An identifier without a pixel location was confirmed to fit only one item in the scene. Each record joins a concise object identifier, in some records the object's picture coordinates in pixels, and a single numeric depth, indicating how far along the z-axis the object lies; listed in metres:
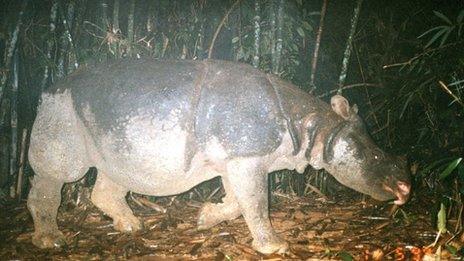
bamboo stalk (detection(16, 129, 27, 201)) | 5.01
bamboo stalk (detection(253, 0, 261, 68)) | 4.43
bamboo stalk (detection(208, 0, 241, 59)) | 4.77
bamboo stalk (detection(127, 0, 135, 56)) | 4.68
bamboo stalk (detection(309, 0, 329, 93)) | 4.65
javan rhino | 3.31
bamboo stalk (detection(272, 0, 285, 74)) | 4.52
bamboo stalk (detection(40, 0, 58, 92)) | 4.47
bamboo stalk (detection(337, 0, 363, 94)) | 4.50
